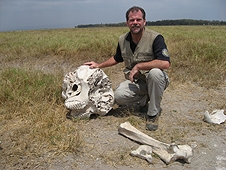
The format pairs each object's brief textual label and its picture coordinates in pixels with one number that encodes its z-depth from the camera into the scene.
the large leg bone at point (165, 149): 2.30
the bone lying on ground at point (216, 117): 3.14
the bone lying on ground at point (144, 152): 2.31
